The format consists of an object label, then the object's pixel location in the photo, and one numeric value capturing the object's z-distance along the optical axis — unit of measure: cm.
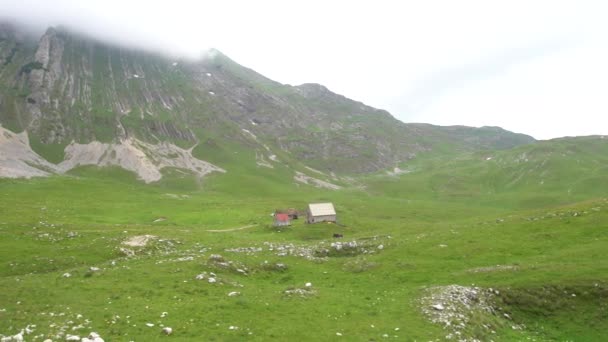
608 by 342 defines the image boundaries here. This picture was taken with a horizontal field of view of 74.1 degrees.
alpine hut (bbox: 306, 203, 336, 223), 8575
